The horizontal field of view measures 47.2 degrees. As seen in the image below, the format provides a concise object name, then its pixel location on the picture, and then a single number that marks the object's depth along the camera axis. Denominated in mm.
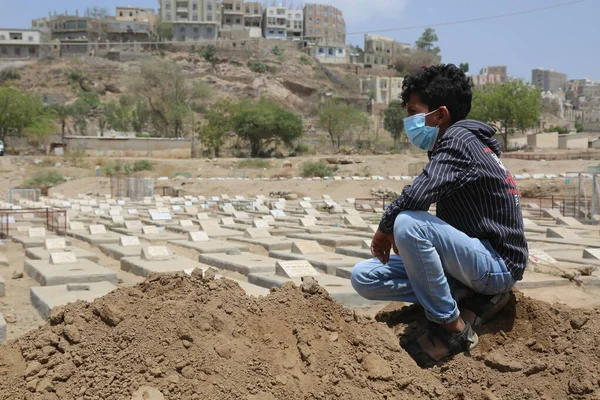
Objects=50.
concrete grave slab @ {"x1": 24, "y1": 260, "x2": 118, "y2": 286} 6672
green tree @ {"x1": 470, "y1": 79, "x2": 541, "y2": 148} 50281
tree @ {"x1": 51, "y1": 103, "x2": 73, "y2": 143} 58375
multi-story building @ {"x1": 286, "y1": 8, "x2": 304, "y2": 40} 108188
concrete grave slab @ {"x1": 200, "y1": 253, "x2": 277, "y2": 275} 7172
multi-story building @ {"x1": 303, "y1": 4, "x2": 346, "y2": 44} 109250
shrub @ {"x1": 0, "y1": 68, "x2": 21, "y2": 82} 77688
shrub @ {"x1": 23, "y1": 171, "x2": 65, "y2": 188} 29328
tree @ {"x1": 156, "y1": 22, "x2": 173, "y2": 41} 97375
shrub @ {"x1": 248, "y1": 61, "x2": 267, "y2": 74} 87062
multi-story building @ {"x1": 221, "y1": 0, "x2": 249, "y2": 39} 105250
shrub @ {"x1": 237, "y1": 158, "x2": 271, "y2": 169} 36938
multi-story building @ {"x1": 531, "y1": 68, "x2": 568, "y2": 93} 164625
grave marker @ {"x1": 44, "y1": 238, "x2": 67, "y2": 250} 9234
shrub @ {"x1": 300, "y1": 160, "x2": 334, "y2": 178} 32125
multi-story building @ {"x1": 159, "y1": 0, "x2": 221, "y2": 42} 97750
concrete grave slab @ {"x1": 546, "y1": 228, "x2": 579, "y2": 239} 9891
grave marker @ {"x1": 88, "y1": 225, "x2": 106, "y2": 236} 11641
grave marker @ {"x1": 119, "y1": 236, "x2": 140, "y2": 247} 9953
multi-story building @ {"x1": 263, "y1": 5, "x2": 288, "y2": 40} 105688
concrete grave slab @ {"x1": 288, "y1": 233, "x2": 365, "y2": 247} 9648
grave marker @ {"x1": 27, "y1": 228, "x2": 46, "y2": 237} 11273
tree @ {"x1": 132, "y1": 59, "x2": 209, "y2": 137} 55562
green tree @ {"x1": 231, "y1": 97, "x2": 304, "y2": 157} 45094
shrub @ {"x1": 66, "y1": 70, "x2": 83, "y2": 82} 78375
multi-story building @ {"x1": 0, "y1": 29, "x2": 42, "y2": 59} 87375
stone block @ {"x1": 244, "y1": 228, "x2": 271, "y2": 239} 10570
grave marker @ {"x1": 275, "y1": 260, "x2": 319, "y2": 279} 6454
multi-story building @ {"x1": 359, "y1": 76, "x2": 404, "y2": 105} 89312
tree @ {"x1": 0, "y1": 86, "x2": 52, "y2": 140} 46344
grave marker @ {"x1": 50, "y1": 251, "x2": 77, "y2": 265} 7761
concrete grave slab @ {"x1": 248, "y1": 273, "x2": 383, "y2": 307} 5285
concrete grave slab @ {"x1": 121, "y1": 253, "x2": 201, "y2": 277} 7295
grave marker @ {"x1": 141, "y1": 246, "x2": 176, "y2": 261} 8031
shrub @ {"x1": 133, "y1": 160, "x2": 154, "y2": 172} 33788
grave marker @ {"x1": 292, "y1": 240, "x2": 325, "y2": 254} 8430
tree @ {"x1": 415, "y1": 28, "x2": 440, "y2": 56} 113312
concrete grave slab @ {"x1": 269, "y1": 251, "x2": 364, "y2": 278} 6896
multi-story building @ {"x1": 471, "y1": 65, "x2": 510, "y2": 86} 144250
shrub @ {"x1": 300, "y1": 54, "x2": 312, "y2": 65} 92938
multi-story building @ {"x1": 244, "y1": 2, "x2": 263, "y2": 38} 108188
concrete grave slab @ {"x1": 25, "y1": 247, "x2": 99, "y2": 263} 8484
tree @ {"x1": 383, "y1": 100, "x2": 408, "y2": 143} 62875
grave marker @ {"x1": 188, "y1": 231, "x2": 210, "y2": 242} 10289
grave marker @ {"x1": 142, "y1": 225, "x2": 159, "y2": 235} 11719
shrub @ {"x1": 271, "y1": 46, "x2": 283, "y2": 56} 93562
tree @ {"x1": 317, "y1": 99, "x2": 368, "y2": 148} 54375
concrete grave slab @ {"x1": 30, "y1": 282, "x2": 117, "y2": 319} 5460
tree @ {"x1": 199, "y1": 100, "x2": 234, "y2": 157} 44688
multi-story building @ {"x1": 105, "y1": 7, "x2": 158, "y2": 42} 97000
